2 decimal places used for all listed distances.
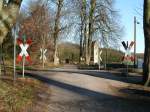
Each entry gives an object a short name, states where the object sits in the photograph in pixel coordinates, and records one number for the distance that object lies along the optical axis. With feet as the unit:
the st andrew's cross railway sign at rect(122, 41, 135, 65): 37.48
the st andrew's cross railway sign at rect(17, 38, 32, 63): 28.94
